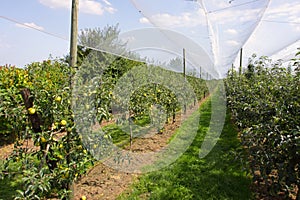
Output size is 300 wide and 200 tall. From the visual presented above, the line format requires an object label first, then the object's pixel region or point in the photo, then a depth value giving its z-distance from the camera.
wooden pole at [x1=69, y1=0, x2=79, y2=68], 2.14
